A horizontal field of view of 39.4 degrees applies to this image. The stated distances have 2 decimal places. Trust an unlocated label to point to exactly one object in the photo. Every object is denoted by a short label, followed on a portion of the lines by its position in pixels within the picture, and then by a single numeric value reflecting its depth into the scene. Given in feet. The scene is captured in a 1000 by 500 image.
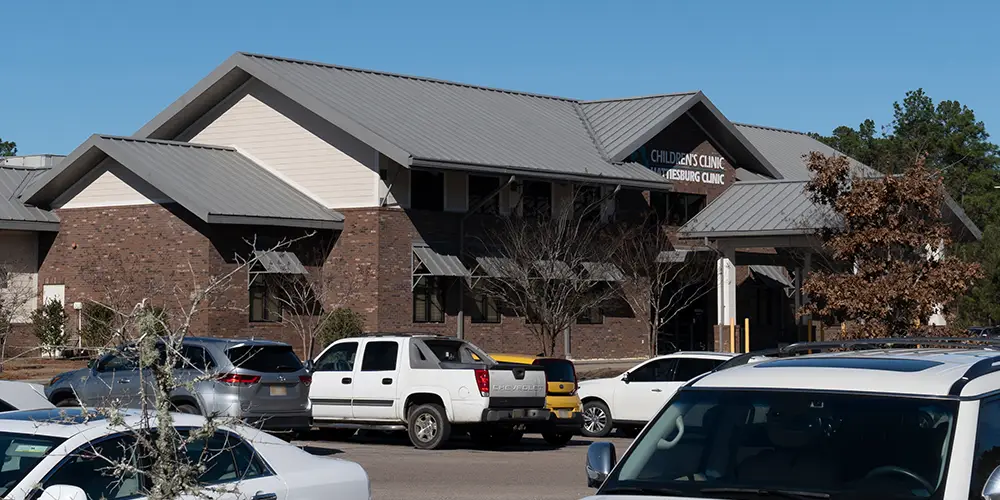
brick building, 117.08
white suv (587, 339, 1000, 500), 20.22
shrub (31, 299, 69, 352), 118.83
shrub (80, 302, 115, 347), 105.69
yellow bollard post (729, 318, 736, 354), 135.23
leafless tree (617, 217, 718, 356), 140.67
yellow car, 73.20
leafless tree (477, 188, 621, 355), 122.93
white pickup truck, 68.03
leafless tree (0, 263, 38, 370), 116.26
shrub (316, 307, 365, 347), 116.98
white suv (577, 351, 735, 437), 75.46
